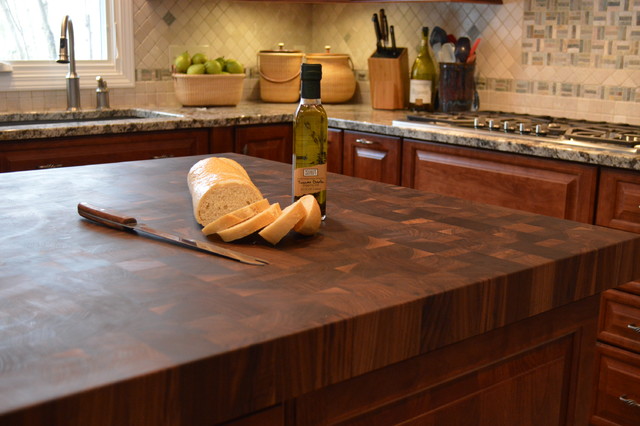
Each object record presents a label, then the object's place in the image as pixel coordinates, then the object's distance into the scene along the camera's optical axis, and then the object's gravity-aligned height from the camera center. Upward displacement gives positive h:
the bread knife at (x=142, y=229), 1.08 -0.27
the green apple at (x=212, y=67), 3.63 -0.02
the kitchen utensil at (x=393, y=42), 3.62 +0.12
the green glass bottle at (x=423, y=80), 3.58 -0.06
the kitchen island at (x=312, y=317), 0.73 -0.28
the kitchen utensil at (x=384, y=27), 3.70 +0.19
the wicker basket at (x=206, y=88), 3.60 -0.12
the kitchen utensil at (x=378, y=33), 3.64 +0.16
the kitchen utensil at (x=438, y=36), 3.63 +0.15
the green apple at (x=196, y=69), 3.59 -0.03
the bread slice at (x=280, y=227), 1.16 -0.25
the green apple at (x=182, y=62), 3.62 +0.00
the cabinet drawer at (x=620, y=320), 2.36 -0.79
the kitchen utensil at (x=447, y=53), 3.53 +0.07
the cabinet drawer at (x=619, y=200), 2.28 -0.39
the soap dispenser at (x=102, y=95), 3.55 -0.16
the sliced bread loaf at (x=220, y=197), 1.26 -0.22
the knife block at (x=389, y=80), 3.72 -0.07
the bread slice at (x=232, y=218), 1.19 -0.24
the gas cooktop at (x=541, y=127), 2.45 -0.22
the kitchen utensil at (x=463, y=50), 3.47 +0.08
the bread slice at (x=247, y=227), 1.17 -0.25
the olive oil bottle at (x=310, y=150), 1.30 -0.15
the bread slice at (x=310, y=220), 1.19 -0.25
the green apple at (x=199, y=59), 3.65 +0.02
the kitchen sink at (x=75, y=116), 3.31 -0.26
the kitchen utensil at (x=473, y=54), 3.43 +0.06
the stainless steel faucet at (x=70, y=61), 3.28 -0.01
